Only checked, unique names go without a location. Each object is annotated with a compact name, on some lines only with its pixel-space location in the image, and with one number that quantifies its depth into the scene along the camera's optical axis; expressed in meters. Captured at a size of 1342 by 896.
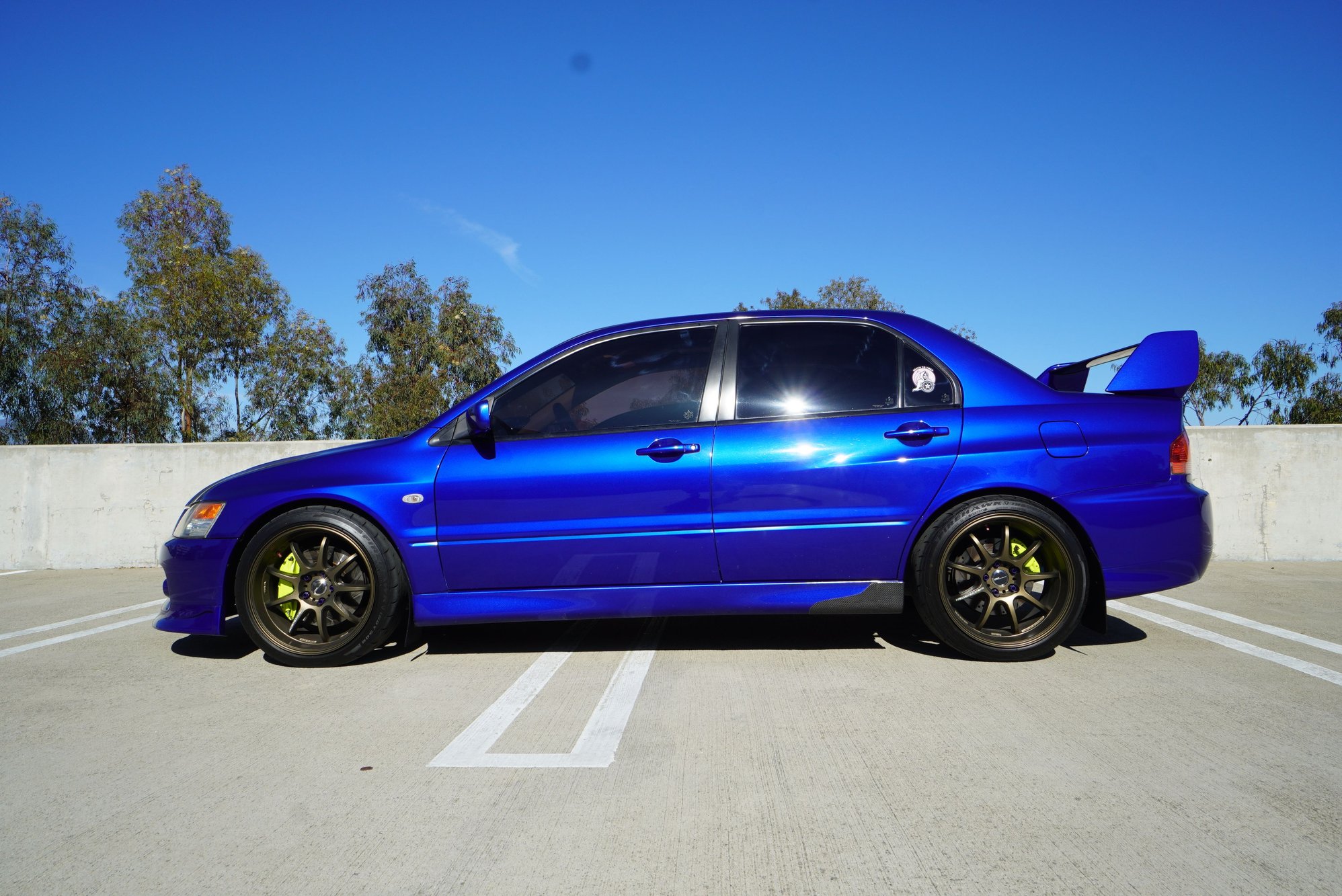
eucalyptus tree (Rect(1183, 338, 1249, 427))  47.84
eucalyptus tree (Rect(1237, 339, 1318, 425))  45.31
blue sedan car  3.80
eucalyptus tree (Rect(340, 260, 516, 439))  41.97
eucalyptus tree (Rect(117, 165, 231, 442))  34.34
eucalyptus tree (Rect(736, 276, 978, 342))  44.25
